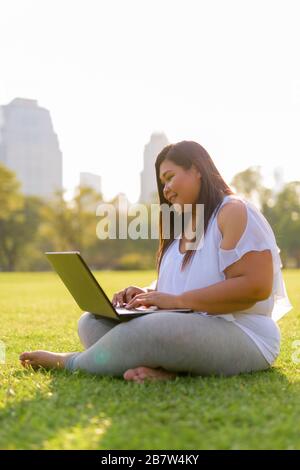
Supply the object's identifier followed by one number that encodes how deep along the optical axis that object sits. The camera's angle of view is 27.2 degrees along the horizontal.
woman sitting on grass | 3.14
